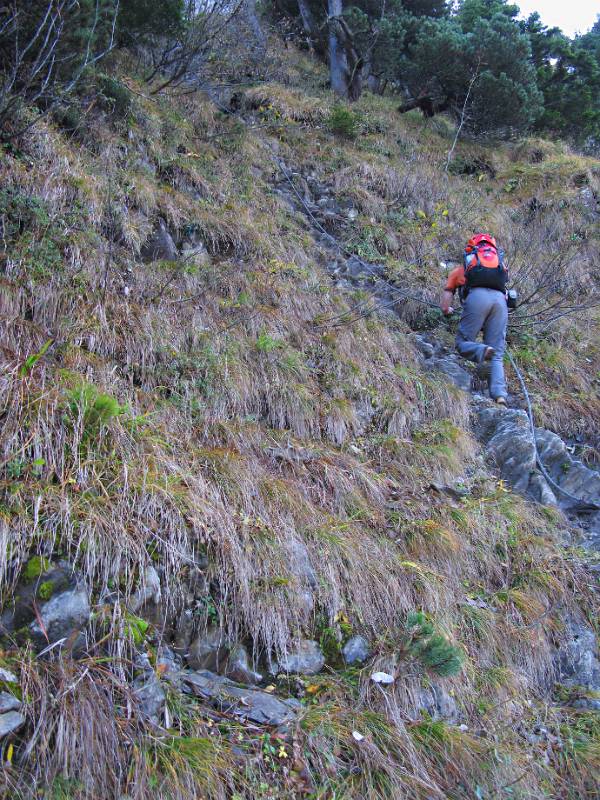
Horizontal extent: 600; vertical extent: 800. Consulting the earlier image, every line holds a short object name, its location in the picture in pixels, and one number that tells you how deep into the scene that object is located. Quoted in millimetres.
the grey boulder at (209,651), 3188
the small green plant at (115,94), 7207
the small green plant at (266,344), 5520
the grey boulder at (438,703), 3346
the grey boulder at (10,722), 2322
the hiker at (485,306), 6887
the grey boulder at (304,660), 3352
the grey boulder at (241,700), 2967
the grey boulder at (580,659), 4027
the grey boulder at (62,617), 2688
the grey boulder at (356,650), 3459
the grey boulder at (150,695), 2681
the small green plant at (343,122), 11164
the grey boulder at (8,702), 2369
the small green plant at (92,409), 3525
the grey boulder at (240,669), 3223
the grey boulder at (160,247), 6246
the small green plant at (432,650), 3354
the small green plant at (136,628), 2885
